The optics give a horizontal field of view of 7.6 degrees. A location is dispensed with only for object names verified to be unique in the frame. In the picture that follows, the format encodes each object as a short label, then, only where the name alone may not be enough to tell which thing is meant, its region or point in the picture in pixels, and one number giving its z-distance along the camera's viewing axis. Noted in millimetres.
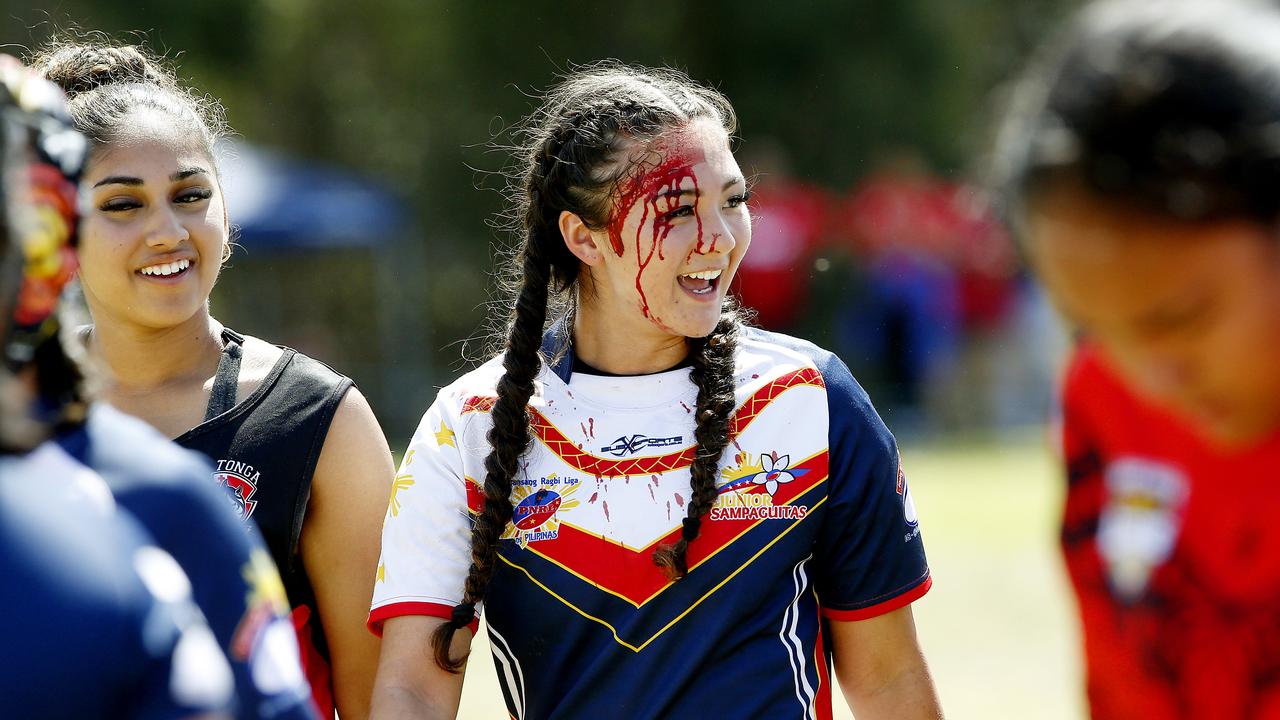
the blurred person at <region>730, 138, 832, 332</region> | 23612
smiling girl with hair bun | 9147
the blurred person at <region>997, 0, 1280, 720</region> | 8191
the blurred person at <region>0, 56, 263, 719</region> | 8454
